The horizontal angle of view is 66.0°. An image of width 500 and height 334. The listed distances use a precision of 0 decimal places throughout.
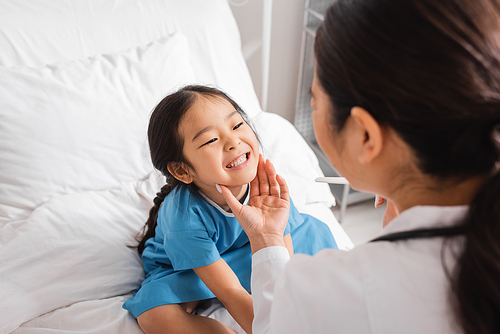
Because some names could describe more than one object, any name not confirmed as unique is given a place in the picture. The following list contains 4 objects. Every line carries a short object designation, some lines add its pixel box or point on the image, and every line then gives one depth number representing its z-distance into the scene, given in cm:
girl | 91
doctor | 42
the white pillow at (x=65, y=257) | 95
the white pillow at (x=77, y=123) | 115
